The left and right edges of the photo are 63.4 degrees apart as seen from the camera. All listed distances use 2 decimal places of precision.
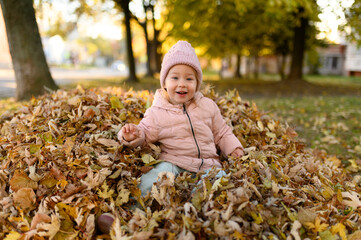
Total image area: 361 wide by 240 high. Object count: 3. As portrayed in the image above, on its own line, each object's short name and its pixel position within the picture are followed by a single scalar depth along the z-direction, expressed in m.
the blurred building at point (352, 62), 29.43
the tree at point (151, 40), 19.84
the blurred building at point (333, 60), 37.34
